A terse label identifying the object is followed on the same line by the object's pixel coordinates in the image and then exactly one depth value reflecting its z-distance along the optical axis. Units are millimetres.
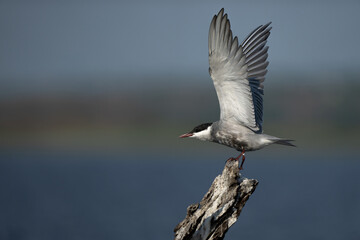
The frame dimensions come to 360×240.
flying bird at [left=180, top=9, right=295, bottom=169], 19109
